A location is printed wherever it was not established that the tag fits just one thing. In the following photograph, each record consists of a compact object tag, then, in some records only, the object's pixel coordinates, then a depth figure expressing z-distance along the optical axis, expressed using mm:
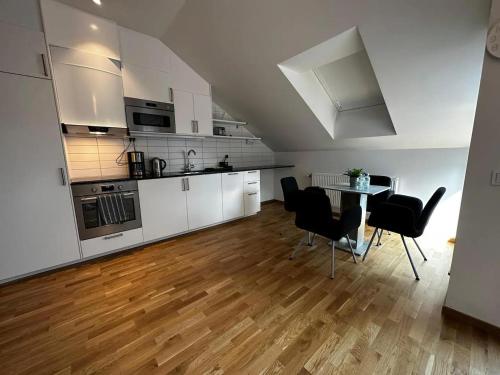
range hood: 2245
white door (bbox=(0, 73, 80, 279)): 1908
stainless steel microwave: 2664
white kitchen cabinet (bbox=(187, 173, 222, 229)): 3137
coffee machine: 2803
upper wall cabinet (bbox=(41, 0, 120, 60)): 2051
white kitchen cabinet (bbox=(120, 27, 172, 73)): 2584
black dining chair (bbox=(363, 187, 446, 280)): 1960
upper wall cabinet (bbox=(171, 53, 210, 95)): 2988
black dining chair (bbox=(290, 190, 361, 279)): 2047
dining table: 2510
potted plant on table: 2535
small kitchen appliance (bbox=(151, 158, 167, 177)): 3064
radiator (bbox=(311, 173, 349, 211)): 3981
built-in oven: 2307
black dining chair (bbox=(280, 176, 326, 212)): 3090
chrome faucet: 3643
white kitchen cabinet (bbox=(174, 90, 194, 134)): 3043
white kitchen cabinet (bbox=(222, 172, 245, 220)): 3521
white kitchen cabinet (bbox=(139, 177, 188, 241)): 2719
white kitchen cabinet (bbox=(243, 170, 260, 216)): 3824
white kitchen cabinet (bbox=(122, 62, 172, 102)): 2621
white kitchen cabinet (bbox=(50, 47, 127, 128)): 2164
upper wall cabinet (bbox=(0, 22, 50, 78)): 1826
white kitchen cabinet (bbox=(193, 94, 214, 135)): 3248
